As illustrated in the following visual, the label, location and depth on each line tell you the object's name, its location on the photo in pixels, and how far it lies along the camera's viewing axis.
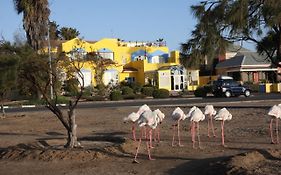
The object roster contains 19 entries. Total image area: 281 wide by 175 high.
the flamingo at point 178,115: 16.38
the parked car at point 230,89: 49.38
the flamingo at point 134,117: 15.96
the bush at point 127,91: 55.22
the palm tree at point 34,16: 51.56
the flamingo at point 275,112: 15.16
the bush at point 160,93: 50.91
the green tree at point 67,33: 94.38
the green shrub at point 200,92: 50.91
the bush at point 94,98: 50.44
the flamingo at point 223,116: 15.98
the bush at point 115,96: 49.53
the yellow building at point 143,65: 70.31
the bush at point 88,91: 51.77
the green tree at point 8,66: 16.53
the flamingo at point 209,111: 17.43
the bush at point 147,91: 55.22
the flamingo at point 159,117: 15.89
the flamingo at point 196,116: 15.26
